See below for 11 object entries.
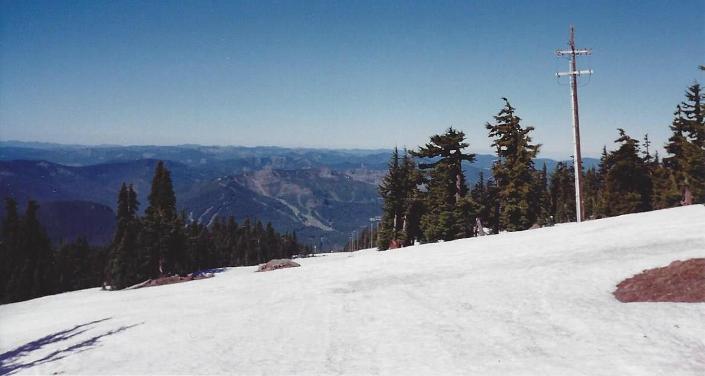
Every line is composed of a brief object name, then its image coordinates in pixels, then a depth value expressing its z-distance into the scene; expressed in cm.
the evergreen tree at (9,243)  6912
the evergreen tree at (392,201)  5772
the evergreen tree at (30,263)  6831
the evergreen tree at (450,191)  4578
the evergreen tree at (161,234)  6097
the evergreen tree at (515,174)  4250
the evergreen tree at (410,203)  5703
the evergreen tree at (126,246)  6611
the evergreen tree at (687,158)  4322
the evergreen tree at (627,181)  5375
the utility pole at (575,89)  3188
